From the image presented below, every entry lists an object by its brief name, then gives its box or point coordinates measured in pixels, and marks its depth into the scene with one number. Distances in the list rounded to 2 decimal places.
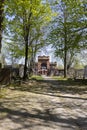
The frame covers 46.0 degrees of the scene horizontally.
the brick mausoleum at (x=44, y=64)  34.37
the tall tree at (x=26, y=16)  9.22
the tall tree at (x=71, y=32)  9.37
